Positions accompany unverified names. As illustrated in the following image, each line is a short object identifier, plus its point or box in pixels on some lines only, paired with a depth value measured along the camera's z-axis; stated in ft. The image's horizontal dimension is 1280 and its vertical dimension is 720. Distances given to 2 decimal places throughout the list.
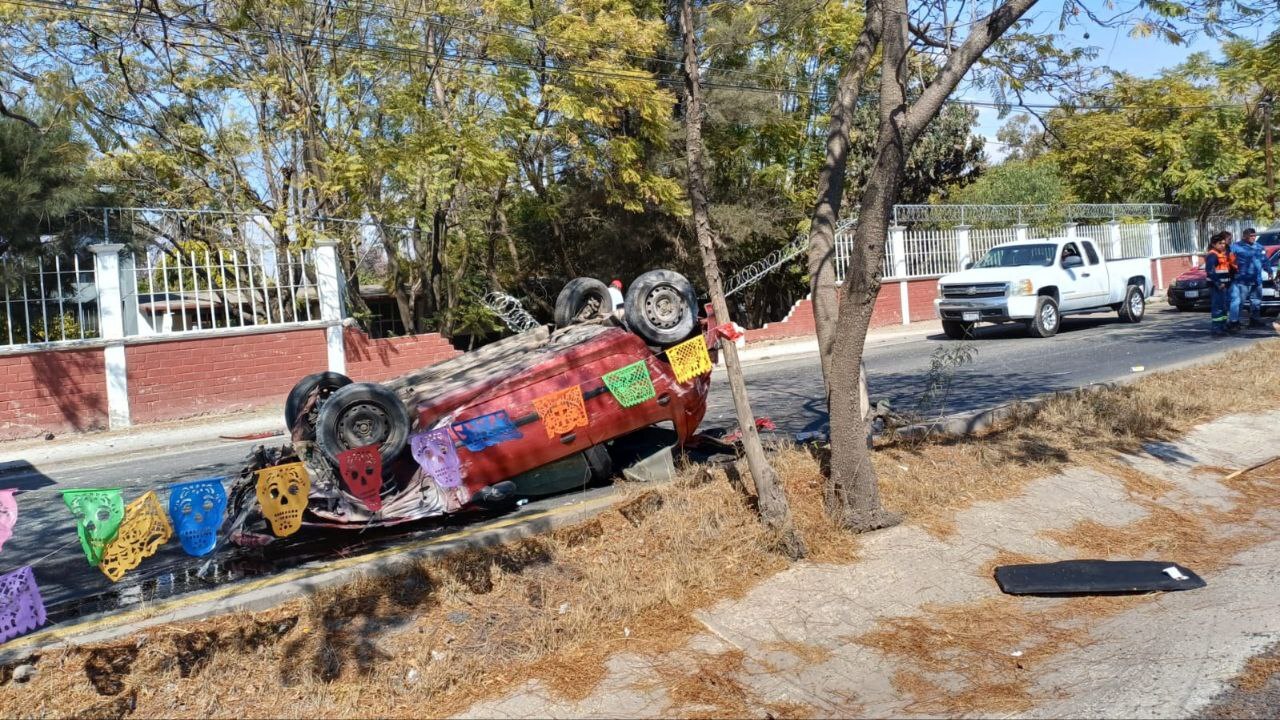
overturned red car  19.30
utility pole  95.09
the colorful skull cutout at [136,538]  15.99
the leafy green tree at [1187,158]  102.17
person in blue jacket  49.75
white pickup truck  59.82
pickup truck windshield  63.05
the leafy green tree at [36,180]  43.78
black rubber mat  17.44
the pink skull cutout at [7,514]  14.51
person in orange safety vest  51.96
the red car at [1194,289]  72.13
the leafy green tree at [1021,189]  106.73
